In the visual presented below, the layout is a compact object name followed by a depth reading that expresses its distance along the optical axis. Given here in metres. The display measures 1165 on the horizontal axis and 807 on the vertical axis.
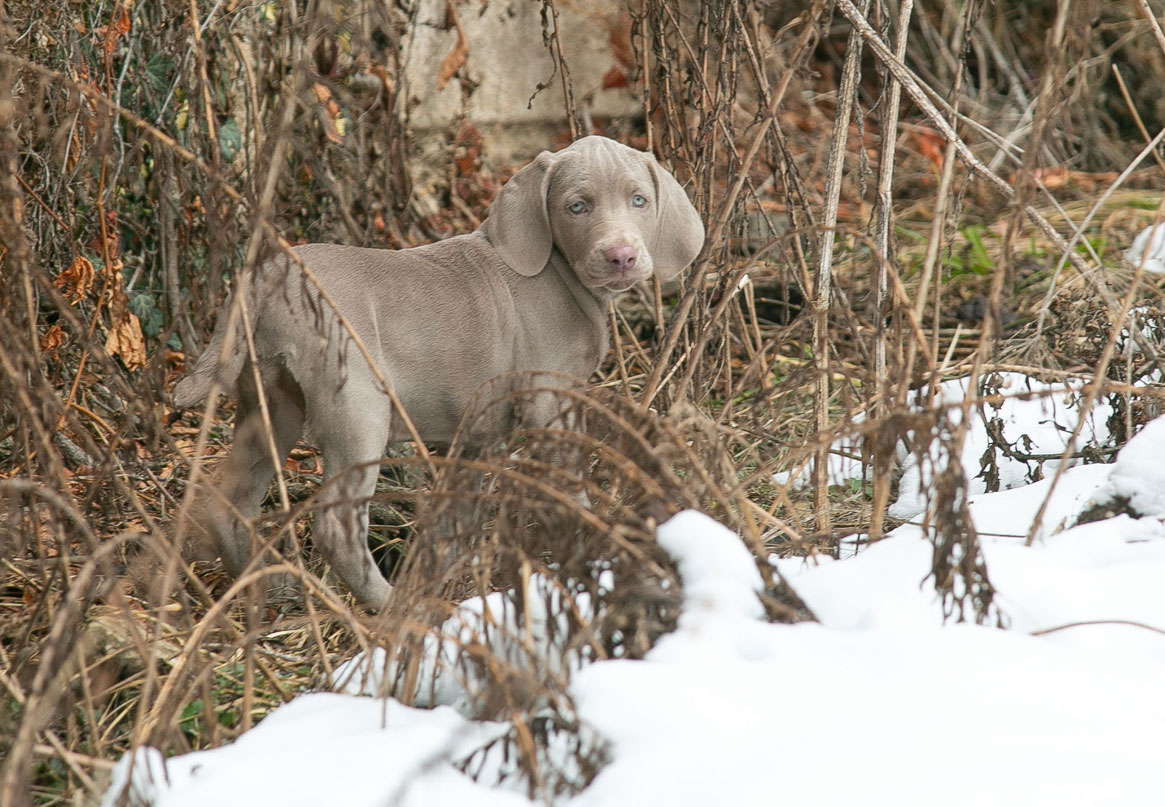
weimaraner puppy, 5.83
